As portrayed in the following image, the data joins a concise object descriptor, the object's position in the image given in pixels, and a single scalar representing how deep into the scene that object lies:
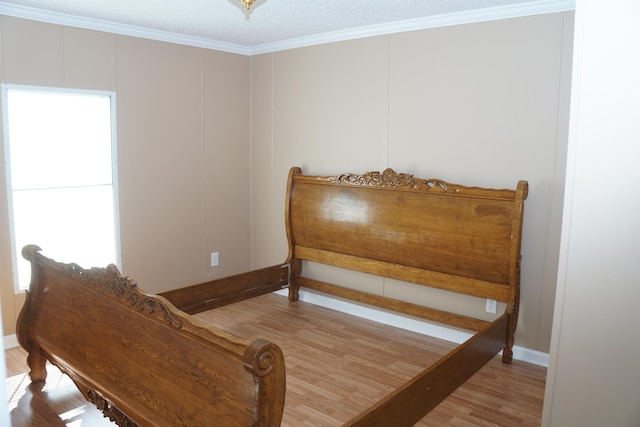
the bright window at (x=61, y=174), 3.58
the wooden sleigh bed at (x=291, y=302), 1.91
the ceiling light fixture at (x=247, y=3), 2.33
